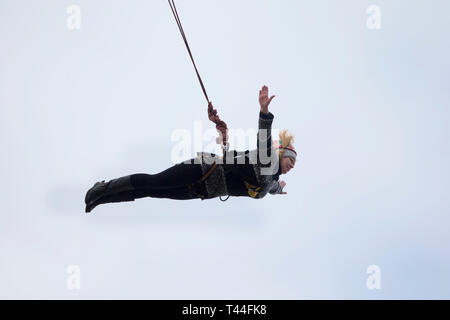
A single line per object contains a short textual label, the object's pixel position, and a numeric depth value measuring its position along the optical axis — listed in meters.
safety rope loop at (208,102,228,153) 8.49
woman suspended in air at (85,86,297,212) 8.86
